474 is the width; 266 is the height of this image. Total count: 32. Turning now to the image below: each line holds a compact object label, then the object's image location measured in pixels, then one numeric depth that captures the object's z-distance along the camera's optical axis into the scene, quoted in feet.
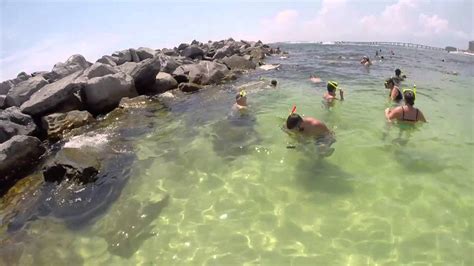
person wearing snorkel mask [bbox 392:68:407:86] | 62.69
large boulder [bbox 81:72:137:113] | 47.29
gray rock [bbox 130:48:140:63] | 75.13
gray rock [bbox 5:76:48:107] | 49.70
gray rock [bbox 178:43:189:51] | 122.42
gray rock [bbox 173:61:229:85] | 64.28
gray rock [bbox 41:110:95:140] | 40.88
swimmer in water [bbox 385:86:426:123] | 32.87
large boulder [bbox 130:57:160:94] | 55.77
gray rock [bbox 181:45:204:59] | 98.58
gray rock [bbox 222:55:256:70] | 86.09
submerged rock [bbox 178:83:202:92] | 59.16
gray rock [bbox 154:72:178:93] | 58.23
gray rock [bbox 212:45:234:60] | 105.52
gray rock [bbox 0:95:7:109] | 50.90
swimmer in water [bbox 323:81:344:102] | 43.70
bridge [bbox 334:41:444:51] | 286.97
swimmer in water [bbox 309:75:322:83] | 63.72
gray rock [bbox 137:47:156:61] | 77.15
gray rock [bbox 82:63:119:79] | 52.28
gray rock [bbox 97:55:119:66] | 64.75
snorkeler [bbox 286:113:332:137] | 28.25
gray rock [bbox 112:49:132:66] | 71.67
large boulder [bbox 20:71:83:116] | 43.32
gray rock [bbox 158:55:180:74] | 68.08
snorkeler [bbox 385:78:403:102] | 45.24
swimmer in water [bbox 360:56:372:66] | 95.14
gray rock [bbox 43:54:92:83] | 57.82
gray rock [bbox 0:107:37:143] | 37.69
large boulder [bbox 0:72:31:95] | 63.05
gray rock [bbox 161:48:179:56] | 104.14
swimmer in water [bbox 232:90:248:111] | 41.98
